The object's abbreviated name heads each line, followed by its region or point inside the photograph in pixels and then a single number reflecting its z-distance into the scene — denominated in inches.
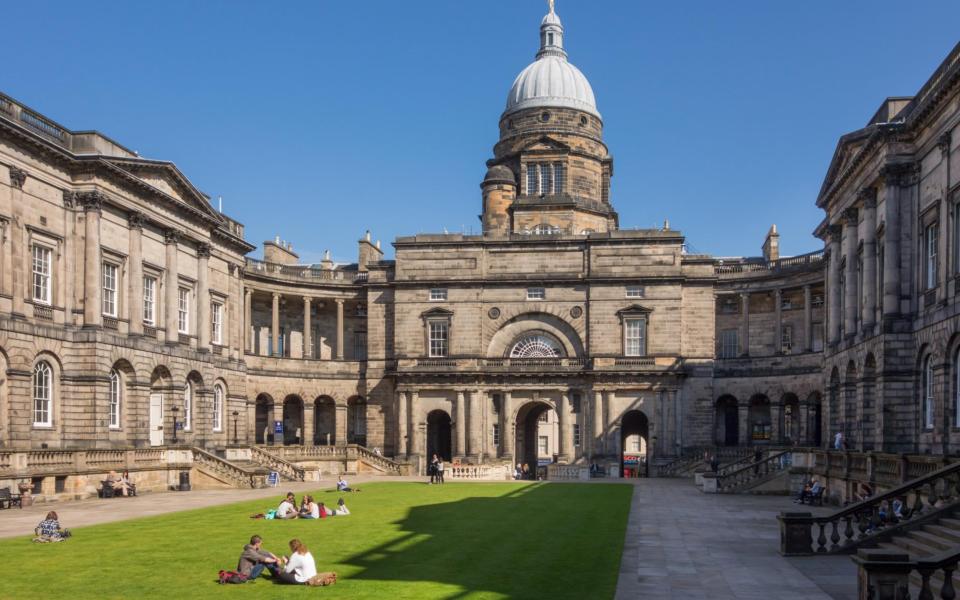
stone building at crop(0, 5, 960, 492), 1469.0
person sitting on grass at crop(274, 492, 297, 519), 1222.9
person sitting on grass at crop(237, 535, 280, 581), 758.5
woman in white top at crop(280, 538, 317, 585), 738.2
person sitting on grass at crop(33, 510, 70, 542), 955.3
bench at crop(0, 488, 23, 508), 1396.4
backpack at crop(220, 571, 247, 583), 743.1
